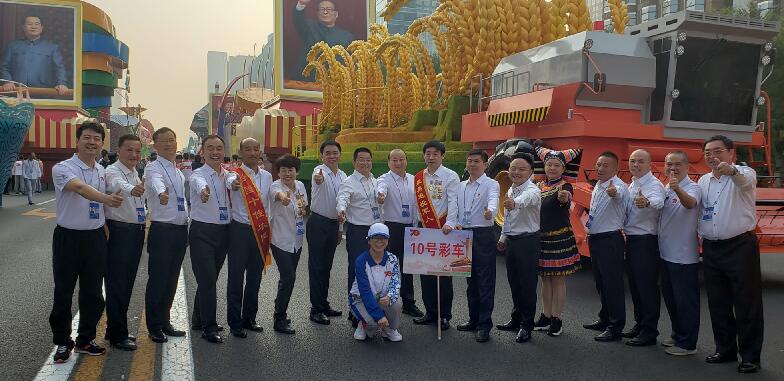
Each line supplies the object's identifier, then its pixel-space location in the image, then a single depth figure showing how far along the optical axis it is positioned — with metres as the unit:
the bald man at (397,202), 6.15
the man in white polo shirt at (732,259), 4.57
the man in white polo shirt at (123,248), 4.83
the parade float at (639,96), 8.66
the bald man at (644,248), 5.22
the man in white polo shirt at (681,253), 4.92
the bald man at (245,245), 5.37
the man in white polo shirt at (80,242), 4.45
